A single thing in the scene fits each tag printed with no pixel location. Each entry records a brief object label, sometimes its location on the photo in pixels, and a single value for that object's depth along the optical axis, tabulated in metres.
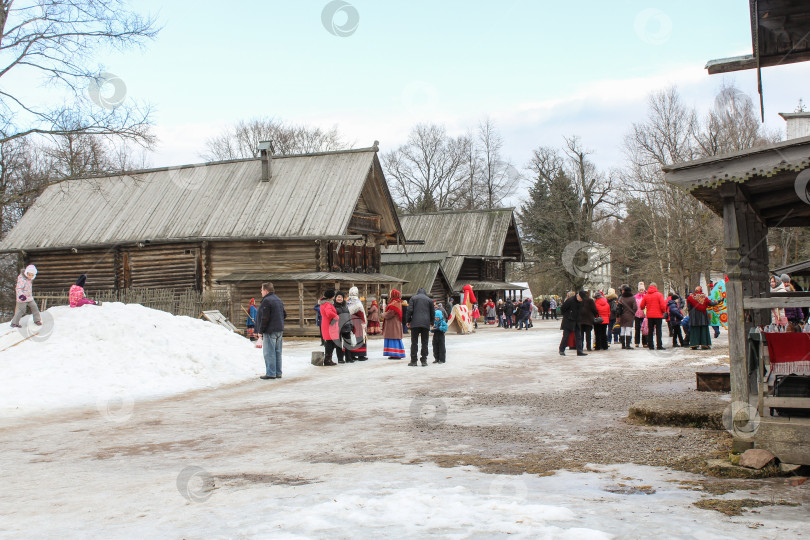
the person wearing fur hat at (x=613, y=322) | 21.00
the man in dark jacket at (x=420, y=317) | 15.63
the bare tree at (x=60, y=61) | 19.89
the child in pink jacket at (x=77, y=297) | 15.62
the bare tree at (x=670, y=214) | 39.12
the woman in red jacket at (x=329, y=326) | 16.06
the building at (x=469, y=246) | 45.62
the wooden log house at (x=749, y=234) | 6.00
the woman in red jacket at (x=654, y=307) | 18.42
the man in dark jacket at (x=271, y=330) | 13.85
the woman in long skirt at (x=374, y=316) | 28.42
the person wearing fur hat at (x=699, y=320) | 17.25
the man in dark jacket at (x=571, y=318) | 18.05
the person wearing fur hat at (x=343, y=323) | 16.50
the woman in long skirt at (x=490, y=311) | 42.00
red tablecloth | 6.75
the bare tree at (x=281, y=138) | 59.53
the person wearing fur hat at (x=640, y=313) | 19.31
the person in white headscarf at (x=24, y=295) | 13.61
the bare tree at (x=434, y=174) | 66.56
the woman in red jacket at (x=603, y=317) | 19.39
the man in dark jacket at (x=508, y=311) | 37.88
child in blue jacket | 16.16
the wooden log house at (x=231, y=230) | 30.05
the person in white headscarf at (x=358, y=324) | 17.27
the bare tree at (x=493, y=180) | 67.62
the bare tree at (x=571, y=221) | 51.16
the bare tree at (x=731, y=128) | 41.22
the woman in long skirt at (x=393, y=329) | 17.20
